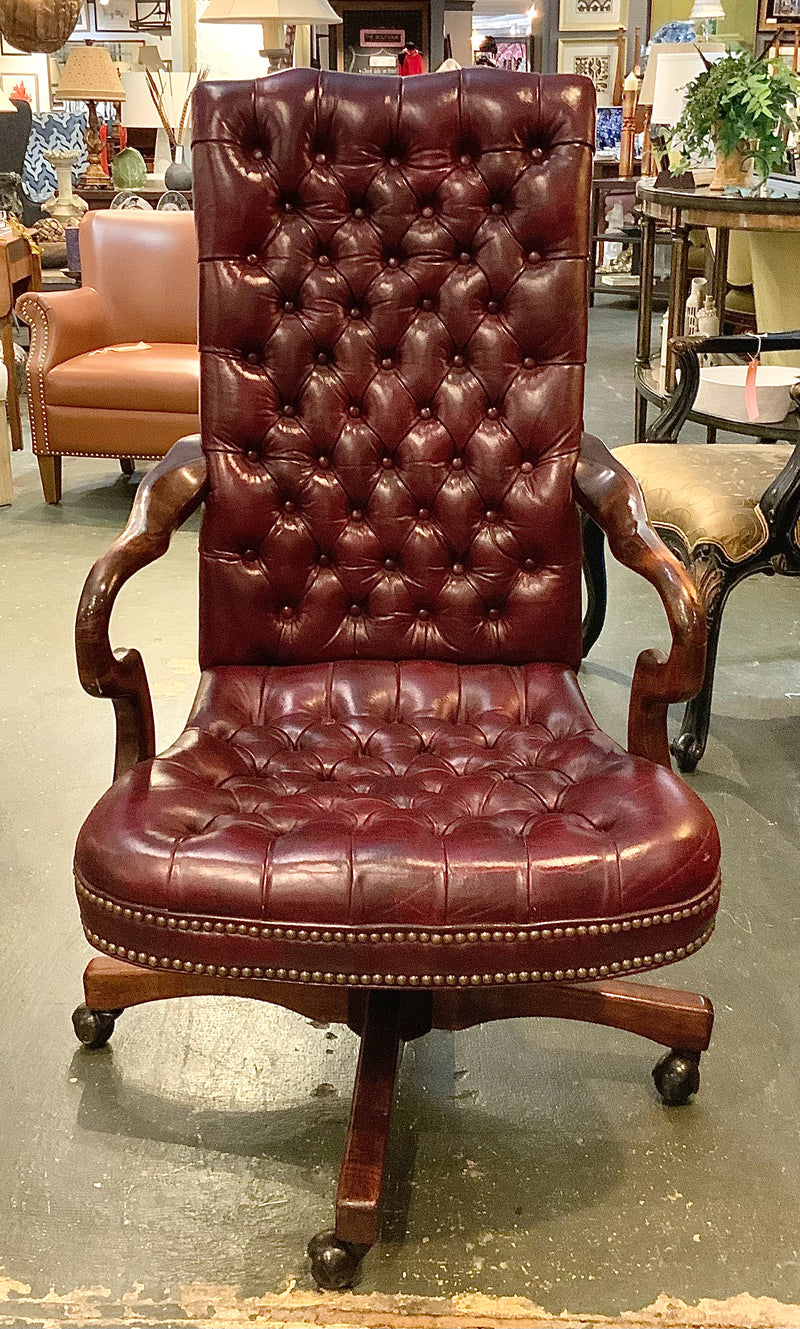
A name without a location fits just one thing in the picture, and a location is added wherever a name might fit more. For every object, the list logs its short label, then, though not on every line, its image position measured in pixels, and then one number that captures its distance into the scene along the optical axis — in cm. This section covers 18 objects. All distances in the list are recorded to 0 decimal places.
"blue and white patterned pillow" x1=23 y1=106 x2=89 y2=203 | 860
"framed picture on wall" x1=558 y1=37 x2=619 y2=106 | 980
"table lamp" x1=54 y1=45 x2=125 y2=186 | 649
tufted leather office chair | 154
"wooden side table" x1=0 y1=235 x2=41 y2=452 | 445
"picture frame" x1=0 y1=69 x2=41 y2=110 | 852
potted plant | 377
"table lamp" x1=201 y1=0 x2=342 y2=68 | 379
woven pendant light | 454
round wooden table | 356
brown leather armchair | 378
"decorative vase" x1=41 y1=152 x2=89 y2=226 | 619
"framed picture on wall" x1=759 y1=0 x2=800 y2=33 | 909
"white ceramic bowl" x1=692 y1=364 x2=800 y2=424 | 290
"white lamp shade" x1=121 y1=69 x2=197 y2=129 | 681
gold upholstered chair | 229
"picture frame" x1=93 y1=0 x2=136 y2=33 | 1112
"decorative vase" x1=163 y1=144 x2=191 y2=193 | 568
